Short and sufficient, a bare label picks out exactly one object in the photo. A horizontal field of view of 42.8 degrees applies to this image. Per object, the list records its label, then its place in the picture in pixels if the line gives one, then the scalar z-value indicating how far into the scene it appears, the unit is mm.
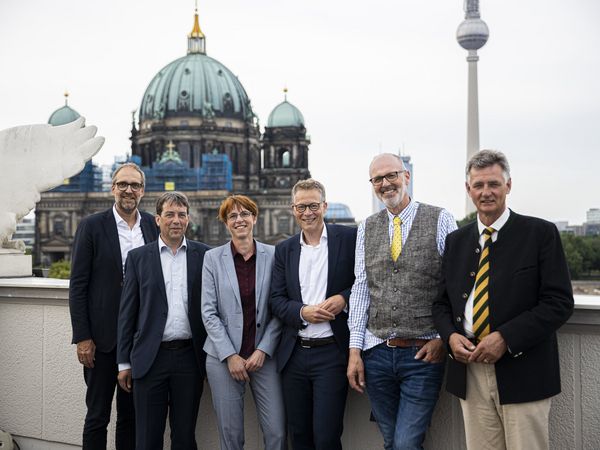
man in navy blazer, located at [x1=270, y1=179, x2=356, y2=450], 3594
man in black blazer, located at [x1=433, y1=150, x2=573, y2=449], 3049
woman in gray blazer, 3746
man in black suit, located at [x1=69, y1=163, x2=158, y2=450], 4129
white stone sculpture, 5359
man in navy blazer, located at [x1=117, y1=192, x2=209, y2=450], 3861
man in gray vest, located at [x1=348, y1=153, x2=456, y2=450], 3416
